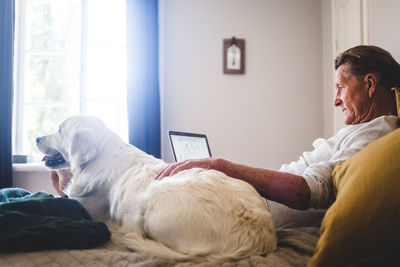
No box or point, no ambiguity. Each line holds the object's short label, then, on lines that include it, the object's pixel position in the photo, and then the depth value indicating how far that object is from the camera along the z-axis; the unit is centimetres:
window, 346
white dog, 89
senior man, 107
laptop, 256
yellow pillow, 60
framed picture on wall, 354
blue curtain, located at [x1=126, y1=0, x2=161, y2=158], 333
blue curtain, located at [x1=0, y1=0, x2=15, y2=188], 315
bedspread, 78
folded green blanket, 83
